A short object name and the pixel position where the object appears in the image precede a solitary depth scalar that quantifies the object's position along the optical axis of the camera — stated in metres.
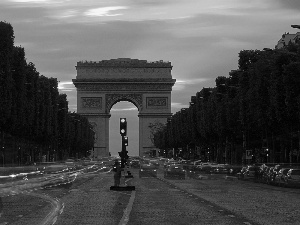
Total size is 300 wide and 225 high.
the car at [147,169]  96.61
